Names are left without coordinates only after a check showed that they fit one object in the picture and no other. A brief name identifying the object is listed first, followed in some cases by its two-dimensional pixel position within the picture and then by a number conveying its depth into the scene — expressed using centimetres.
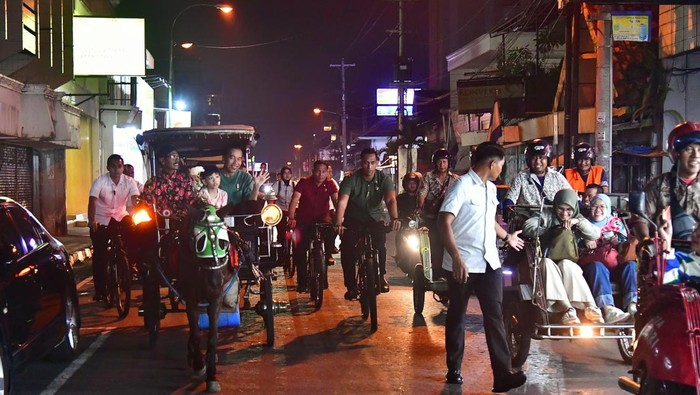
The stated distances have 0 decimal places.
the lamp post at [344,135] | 5854
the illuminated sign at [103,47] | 2606
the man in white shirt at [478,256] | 654
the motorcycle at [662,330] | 434
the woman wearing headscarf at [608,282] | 718
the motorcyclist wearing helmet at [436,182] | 1127
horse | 697
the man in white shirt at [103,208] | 1120
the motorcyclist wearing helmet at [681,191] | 567
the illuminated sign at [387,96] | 5500
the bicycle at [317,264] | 1100
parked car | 604
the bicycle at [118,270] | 1060
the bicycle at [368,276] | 955
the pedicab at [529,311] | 706
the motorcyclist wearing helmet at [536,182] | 836
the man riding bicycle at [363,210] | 1021
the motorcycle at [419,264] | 990
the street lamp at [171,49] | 3041
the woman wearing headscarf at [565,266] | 714
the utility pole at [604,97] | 1382
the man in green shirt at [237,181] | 1001
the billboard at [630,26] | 1411
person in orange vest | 1113
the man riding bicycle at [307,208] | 1169
